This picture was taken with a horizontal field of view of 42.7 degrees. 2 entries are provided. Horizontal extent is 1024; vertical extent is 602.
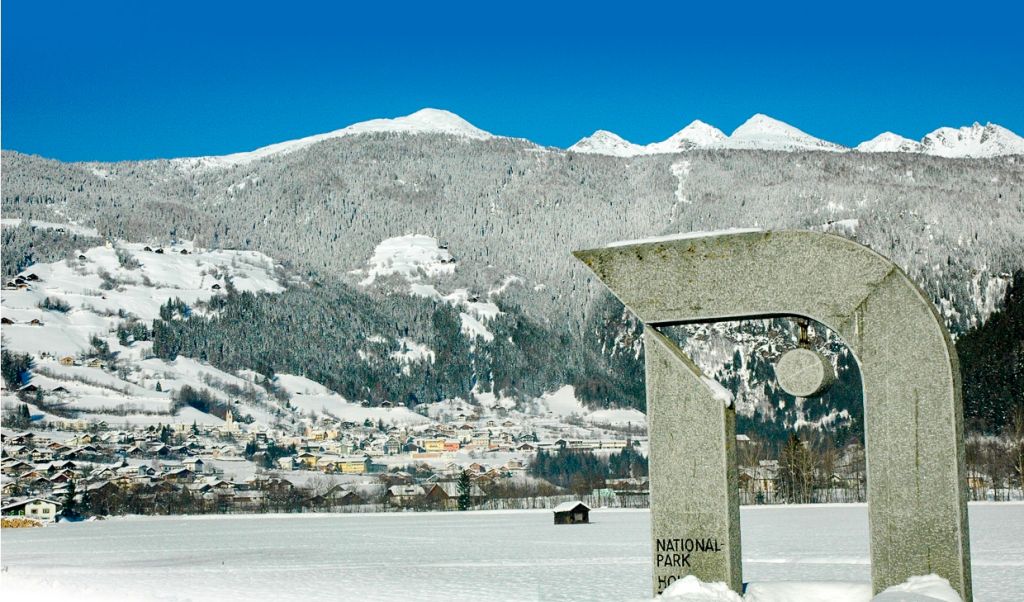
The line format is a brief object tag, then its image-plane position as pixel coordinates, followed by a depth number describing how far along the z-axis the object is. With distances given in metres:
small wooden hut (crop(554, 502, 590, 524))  81.75
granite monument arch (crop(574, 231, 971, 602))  16.31
